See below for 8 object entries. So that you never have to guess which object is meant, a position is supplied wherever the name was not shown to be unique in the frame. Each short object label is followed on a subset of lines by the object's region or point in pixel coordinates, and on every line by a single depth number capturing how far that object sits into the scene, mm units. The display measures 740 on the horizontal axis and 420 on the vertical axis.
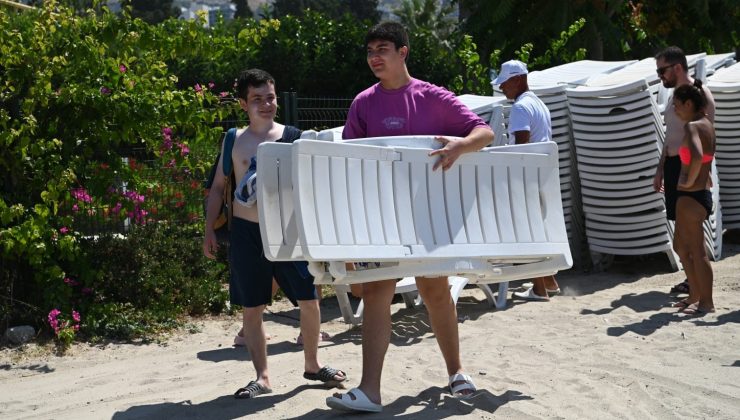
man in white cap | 7590
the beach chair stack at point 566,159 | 9094
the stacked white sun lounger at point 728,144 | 9625
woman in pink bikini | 7004
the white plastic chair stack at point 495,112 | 8195
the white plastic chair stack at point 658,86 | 8875
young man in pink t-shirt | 4730
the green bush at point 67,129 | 6730
